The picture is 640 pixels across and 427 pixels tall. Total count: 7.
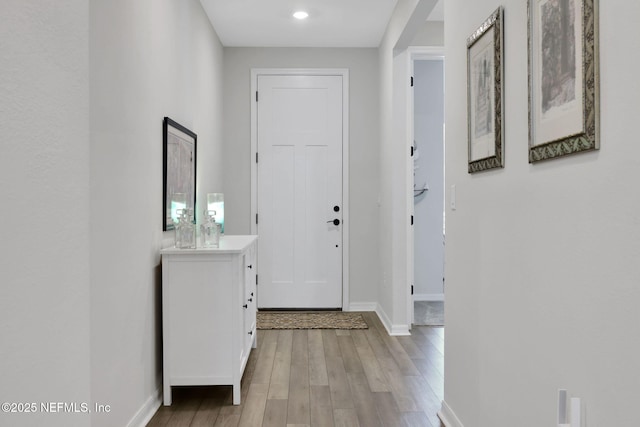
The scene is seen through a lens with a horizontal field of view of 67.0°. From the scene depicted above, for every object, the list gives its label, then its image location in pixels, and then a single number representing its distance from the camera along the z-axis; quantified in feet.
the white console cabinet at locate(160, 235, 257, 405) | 8.80
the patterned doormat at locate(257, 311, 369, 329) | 14.53
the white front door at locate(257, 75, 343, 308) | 16.69
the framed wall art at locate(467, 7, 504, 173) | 5.91
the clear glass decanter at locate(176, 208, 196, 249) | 9.12
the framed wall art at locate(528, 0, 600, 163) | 3.88
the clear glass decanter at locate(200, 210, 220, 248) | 9.56
